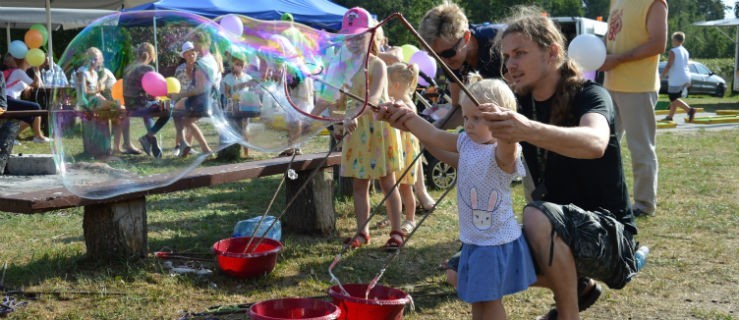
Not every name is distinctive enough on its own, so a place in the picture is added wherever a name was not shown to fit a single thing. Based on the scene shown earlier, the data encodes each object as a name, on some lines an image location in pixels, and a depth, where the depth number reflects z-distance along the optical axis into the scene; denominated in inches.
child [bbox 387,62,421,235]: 207.6
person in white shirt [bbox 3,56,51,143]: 465.4
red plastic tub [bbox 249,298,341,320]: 128.4
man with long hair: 114.0
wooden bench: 158.9
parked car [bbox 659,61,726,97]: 1019.3
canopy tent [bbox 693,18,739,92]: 1007.0
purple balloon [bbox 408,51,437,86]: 285.4
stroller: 288.5
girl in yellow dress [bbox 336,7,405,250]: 203.5
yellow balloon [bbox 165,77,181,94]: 137.7
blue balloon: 492.7
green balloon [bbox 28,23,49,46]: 527.8
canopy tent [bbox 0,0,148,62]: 516.4
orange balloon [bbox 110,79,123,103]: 136.9
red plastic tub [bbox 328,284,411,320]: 130.2
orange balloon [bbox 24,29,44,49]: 514.0
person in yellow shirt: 223.3
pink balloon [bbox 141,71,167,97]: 136.8
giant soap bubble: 137.4
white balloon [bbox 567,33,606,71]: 156.6
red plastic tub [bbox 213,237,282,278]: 166.2
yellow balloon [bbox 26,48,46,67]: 488.3
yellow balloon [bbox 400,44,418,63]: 302.6
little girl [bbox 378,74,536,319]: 114.7
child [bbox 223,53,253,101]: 144.0
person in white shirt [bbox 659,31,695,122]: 599.2
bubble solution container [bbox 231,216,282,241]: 193.6
